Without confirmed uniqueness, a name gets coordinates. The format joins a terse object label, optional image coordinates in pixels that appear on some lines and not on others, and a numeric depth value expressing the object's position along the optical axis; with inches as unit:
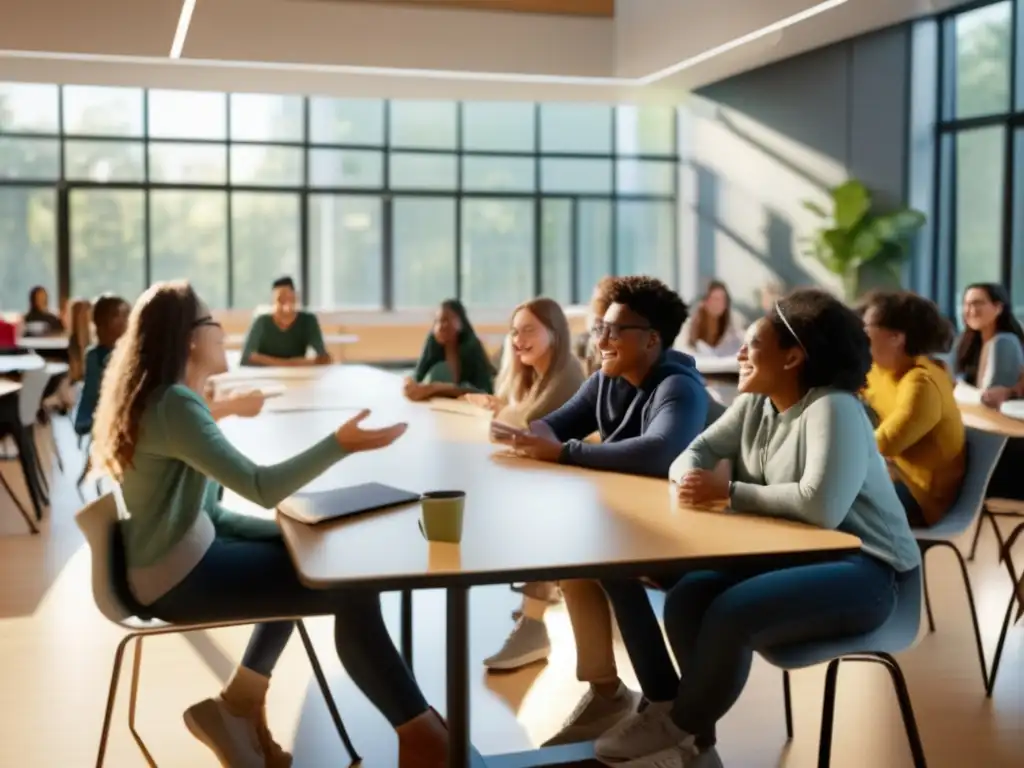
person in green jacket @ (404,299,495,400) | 238.1
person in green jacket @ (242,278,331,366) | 295.4
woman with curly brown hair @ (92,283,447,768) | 101.1
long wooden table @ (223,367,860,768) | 80.1
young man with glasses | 123.6
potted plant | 430.6
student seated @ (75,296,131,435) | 226.8
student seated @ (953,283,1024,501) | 219.1
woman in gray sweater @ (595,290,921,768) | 95.4
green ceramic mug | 86.2
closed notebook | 96.7
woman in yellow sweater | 138.4
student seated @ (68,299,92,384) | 388.2
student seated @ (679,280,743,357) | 359.9
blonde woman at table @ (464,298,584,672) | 152.2
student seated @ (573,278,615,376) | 139.1
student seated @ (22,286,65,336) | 478.6
